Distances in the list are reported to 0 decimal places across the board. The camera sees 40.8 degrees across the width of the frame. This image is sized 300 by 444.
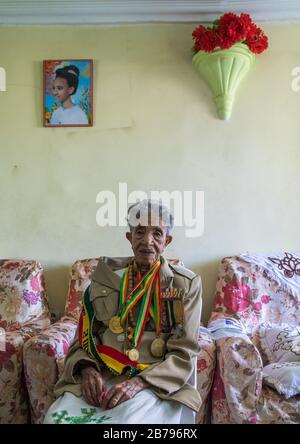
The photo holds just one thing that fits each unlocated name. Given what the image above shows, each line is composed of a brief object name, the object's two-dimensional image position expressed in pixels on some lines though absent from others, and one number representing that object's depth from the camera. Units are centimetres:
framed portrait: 267
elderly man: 130
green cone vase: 248
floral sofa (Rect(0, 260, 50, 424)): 189
